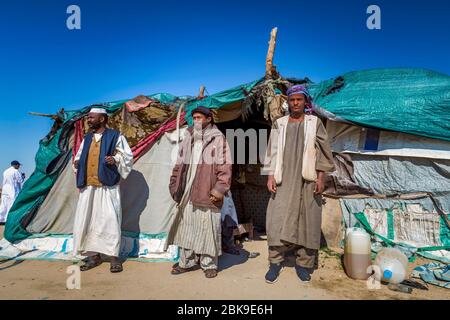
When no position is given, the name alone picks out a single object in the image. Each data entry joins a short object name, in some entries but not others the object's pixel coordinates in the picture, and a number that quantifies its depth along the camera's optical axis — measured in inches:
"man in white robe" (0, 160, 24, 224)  327.3
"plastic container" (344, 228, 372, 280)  132.0
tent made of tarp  167.3
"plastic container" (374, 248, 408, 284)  123.3
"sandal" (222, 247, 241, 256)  175.7
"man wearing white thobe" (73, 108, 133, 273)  143.5
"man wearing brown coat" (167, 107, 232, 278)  133.5
